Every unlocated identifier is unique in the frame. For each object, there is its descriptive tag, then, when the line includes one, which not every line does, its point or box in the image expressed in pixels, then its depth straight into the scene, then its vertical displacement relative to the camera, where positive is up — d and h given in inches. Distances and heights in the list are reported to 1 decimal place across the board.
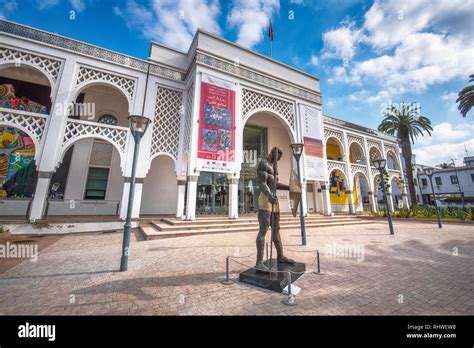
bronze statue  132.8 +3.4
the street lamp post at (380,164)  362.8 +87.8
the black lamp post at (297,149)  268.4 +83.3
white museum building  356.8 +189.9
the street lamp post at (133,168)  150.9 +34.9
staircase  297.1 -33.4
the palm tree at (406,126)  767.1 +337.3
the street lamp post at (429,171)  447.0 +89.8
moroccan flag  577.6 +525.0
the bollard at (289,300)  94.6 -46.6
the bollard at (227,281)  122.5 -48.3
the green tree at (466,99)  579.2 +341.8
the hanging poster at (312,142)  516.4 +185.8
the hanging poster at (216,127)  387.2 +169.3
